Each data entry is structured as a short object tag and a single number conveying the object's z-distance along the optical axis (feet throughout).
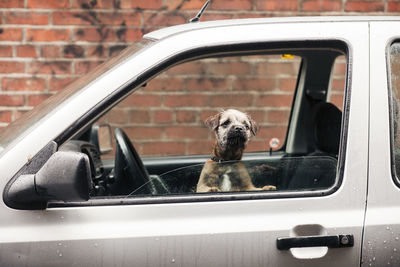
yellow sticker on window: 20.50
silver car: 12.67
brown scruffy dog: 14.76
